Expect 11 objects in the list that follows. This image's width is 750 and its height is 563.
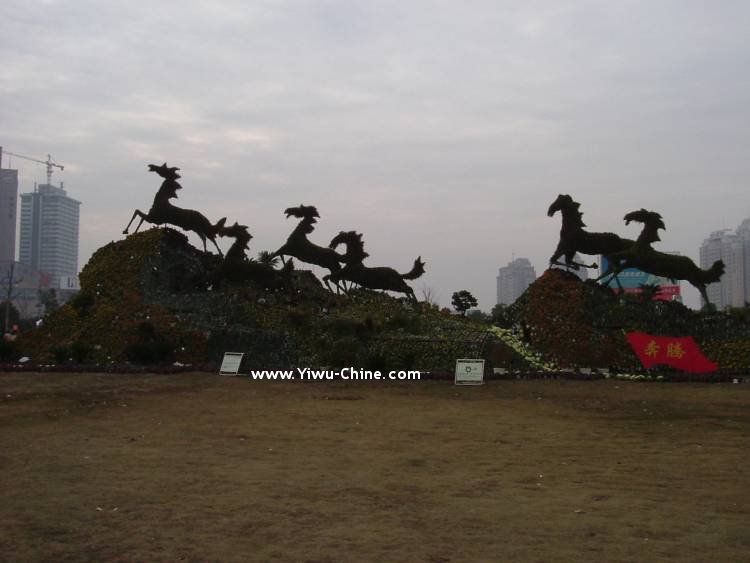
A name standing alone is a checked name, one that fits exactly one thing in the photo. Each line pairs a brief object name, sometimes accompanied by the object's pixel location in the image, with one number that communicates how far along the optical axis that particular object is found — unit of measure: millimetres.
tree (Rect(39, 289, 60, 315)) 55659
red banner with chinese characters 19172
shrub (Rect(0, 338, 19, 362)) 21297
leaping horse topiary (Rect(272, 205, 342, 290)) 24041
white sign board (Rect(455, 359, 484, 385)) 17609
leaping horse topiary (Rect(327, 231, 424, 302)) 24547
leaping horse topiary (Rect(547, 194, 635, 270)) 20938
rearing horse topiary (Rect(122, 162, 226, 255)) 22828
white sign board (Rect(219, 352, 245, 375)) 19188
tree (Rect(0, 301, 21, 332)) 53394
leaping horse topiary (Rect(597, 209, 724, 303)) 20328
